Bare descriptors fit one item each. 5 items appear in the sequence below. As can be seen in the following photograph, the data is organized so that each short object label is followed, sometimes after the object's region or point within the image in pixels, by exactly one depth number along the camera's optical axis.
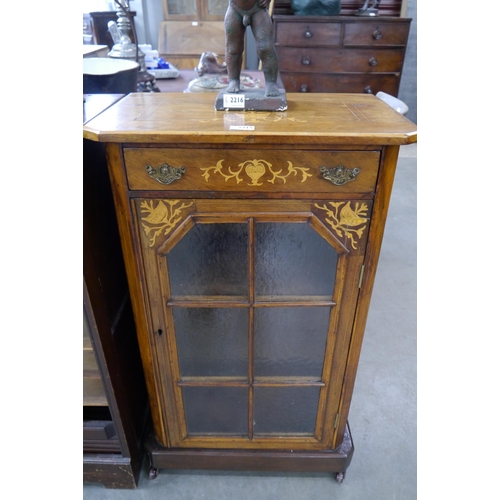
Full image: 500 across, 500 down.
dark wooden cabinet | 0.78
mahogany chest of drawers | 2.34
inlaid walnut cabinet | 0.68
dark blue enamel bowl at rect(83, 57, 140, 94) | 1.01
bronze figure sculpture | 0.72
